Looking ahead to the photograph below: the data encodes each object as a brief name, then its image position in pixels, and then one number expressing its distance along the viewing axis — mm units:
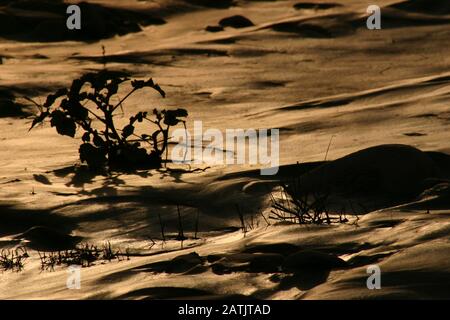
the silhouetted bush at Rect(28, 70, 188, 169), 10306
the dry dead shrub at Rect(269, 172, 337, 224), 7750
